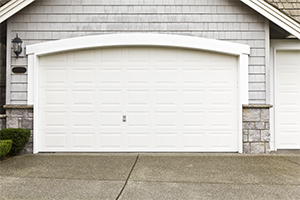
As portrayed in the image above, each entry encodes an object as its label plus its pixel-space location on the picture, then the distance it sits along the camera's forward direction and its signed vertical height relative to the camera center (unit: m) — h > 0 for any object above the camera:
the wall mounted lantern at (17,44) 5.64 +1.33
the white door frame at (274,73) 6.09 +0.73
